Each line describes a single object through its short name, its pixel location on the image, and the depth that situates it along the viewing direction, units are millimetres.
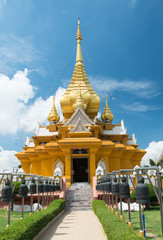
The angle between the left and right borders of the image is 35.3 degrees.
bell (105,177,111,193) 12250
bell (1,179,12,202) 8148
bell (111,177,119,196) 9952
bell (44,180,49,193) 13711
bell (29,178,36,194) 11961
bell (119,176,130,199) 8516
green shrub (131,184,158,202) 15625
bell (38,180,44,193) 13188
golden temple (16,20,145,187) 23172
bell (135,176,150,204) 6266
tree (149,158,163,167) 36169
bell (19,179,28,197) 9961
